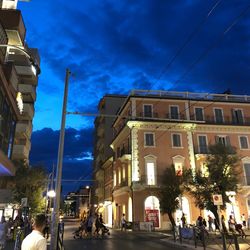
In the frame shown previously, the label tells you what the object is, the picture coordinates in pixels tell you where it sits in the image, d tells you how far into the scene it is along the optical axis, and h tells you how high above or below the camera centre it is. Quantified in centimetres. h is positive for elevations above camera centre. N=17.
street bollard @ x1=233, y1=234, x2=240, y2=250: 1143 -44
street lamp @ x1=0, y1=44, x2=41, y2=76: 1018 +573
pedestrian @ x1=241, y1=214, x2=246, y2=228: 3543 +128
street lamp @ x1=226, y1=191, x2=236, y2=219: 2496 +292
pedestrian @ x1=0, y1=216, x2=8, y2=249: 1484 -5
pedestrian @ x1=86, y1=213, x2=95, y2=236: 2526 +73
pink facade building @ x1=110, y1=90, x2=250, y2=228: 3841 +1150
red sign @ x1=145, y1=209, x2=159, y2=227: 3703 +182
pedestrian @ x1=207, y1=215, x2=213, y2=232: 3170 +62
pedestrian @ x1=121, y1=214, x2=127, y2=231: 3650 +92
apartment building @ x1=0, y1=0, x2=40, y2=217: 2119 +1154
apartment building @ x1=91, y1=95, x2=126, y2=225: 5597 +1558
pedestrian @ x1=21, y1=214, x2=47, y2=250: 426 -7
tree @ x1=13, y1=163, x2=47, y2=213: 3409 +505
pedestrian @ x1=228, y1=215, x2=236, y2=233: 2209 +53
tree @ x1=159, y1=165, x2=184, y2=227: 3206 +396
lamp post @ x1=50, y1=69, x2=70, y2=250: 1250 +228
